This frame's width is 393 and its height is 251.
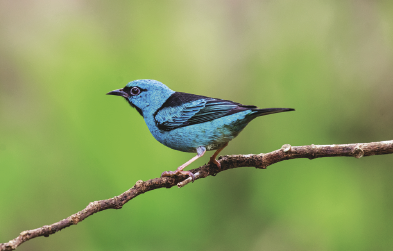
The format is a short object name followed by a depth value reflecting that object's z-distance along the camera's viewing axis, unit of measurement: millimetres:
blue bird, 7512
